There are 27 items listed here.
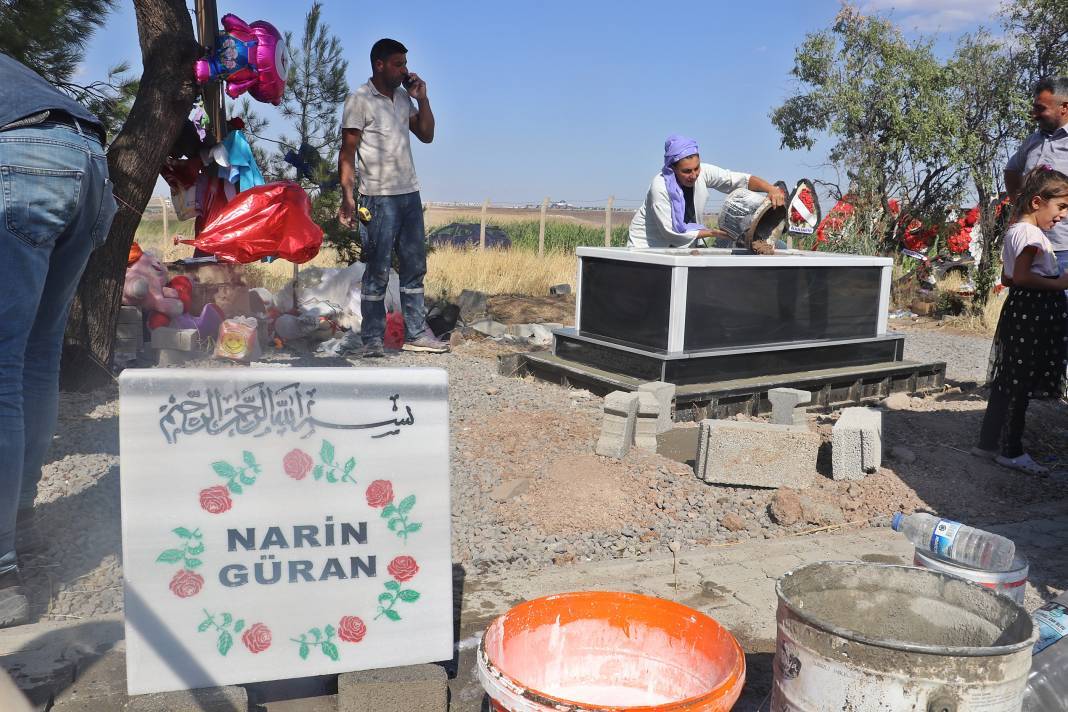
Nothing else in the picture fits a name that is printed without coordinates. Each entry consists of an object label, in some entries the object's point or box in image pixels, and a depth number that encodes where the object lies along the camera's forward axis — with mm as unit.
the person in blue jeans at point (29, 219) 2779
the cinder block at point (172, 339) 6789
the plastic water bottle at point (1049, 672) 2344
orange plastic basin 2324
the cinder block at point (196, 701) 2344
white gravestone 2346
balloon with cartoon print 5406
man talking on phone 6988
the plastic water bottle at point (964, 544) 2715
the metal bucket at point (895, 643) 1867
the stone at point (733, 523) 4387
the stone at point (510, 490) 4570
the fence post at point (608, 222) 22084
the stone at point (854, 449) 5016
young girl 4777
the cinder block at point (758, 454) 4828
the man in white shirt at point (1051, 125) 5422
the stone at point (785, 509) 4469
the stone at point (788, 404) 5566
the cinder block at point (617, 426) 5051
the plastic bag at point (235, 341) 6762
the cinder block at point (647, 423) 5273
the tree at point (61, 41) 5676
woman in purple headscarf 7012
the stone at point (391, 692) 2451
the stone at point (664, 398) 5641
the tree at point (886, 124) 14906
